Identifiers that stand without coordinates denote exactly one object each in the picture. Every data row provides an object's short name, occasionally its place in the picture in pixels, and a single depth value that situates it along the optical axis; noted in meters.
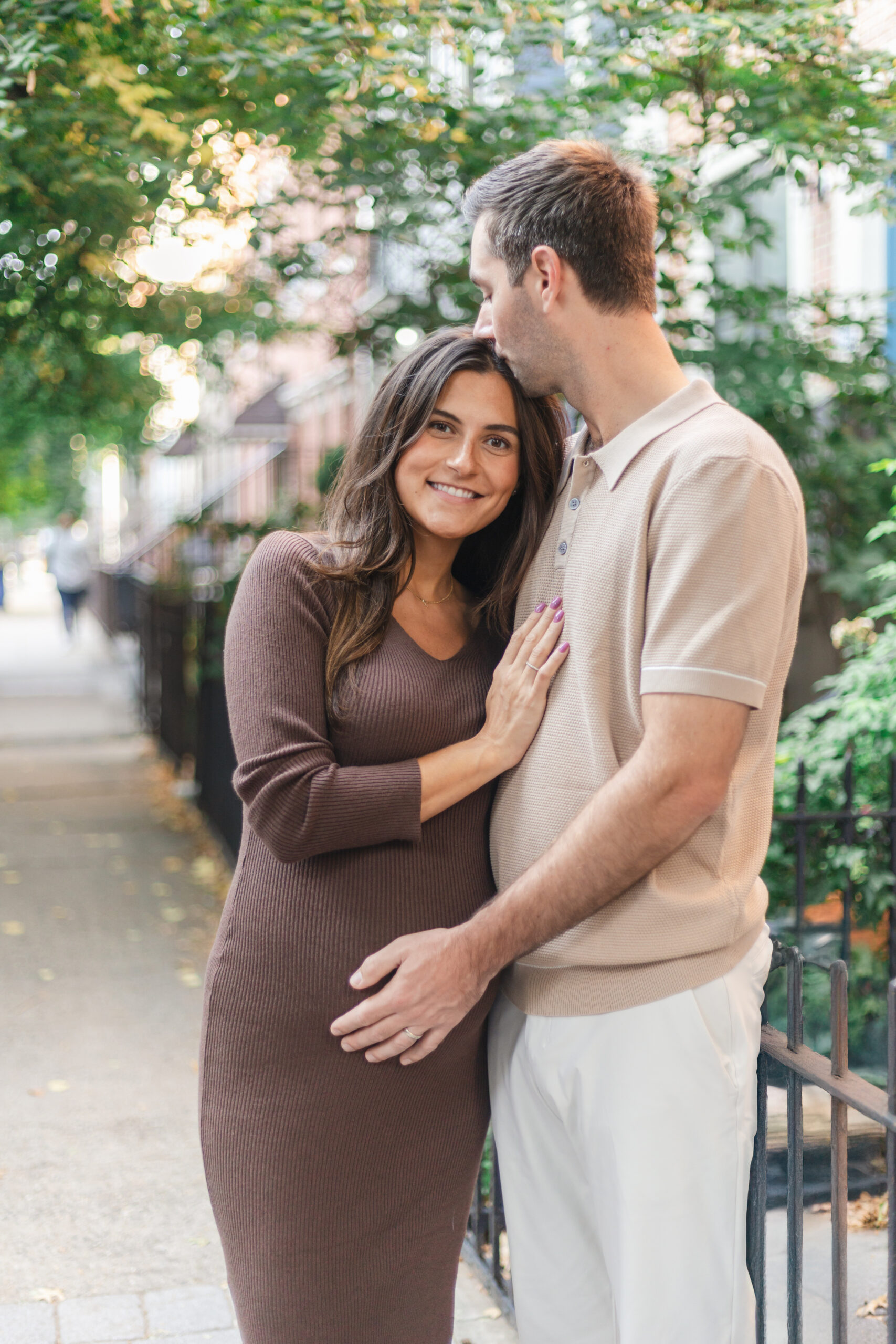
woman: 1.93
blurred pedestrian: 21.69
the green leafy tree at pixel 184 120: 3.96
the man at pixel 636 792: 1.67
